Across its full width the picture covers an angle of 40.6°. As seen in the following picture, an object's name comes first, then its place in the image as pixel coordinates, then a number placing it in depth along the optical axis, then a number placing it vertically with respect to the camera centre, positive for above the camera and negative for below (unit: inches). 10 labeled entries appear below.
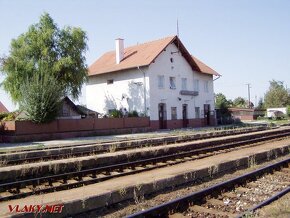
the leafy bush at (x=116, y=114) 1422.2 +37.7
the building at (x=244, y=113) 3095.5 +55.5
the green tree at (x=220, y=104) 2186.0 +94.9
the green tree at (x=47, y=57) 1373.0 +249.6
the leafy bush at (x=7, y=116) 1263.5 +41.5
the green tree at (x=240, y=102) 4567.4 +215.0
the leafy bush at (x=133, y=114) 1493.2 +37.1
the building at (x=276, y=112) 2979.8 +50.5
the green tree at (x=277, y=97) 3764.8 +206.1
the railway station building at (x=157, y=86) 1526.8 +156.6
